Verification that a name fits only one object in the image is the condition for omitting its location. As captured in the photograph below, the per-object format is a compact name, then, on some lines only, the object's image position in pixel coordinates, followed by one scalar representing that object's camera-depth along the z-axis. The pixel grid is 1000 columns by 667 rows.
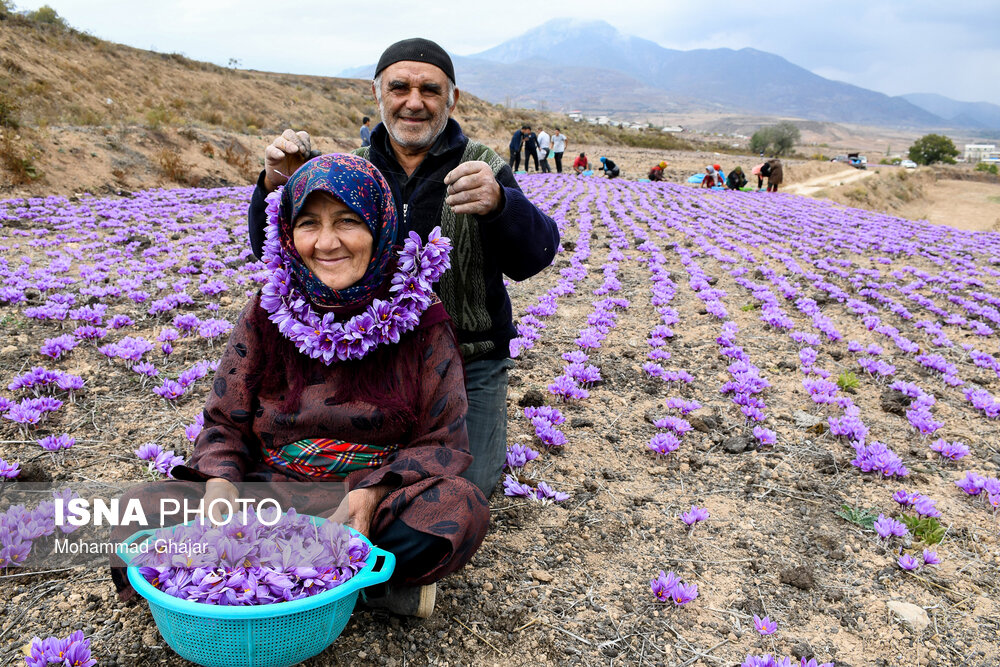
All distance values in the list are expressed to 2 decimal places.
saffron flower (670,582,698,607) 2.47
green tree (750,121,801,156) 59.06
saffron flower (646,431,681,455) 3.66
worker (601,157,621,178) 24.81
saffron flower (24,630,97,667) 1.87
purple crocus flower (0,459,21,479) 2.76
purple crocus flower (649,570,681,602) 2.51
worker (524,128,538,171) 23.46
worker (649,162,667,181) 24.25
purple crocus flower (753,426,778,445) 3.81
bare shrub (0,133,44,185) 11.95
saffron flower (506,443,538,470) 3.36
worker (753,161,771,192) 23.91
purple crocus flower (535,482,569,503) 3.14
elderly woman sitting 2.19
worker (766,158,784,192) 23.12
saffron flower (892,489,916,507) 3.16
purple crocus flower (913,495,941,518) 3.09
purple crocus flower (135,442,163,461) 3.11
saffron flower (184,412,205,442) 3.15
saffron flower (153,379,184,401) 3.92
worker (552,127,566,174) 23.25
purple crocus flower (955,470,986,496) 3.37
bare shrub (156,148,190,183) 15.07
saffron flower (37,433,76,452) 3.19
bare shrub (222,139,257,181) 17.44
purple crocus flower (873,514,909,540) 2.93
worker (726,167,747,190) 23.83
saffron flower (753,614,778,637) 2.34
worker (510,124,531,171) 22.33
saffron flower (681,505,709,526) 3.01
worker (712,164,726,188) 23.27
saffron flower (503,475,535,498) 3.14
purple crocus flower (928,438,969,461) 3.75
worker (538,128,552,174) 24.11
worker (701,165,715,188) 22.98
